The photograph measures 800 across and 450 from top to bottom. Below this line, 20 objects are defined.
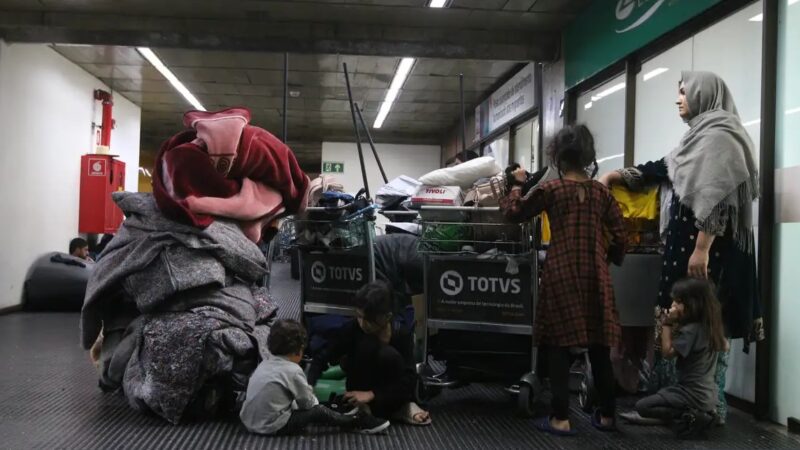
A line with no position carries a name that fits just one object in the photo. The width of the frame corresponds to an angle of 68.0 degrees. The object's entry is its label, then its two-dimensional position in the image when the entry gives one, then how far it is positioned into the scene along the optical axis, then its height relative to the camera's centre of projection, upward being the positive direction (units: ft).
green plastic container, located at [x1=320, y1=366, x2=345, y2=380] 9.75 -2.35
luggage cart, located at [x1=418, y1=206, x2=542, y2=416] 8.09 -0.57
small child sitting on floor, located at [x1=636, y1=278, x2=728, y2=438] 7.62 -1.44
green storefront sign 12.30 +5.18
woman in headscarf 7.71 +0.51
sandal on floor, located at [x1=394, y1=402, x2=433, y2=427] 7.88 -2.41
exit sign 44.16 +4.83
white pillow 9.63 +1.01
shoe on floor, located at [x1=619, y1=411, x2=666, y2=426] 8.16 -2.46
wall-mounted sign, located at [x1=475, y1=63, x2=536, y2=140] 23.09 +5.97
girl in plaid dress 7.45 -0.41
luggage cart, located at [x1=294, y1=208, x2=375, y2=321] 9.06 -0.42
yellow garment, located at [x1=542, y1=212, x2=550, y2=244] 9.54 +0.12
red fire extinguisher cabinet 25.11 +1.29
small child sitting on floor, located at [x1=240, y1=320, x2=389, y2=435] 7.31 -2.11
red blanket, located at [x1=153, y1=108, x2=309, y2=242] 8.38 +0.79
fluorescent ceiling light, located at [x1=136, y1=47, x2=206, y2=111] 22.79 +6.66
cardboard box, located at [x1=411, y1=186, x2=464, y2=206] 9.32 +0.61
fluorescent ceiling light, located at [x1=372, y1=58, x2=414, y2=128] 24.43 +7.00
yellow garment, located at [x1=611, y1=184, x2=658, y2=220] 9.00 +0.60
